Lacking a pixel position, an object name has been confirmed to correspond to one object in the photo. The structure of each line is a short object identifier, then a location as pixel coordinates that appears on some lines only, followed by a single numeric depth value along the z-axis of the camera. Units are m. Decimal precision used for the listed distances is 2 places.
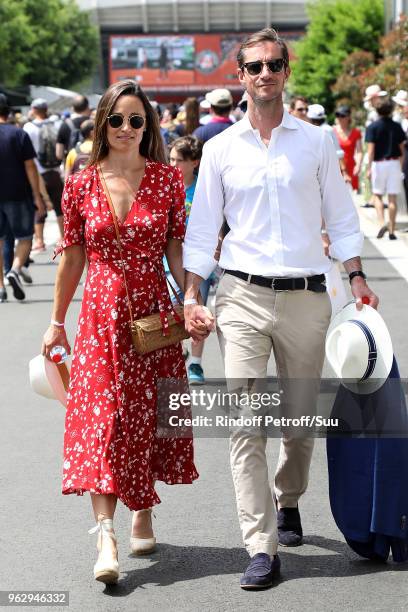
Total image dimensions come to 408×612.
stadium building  118.44
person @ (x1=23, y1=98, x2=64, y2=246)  16.88
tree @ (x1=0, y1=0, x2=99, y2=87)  76.62
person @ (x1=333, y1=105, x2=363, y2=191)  20.59
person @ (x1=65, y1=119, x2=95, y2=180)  11.63
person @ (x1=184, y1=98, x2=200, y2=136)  12.14
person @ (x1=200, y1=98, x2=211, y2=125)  11.43
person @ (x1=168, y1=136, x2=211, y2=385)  7.99
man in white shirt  4.89
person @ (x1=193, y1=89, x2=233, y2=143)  10.76
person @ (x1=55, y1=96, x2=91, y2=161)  16.69
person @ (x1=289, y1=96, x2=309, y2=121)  12.58
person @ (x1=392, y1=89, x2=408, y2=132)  17.20
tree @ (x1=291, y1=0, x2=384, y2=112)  64.62
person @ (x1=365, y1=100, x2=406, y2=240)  17.47
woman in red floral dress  4.89
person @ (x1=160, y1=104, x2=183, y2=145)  14.80
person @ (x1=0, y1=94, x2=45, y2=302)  12.85
